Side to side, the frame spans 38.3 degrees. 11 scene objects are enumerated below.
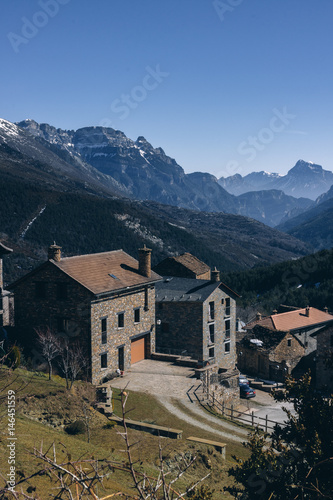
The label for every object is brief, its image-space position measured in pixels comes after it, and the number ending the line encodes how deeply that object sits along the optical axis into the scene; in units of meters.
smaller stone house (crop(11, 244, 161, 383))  40.06
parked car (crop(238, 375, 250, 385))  51.33
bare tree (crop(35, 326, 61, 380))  37.44
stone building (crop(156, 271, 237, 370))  51.88
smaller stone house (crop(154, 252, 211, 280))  64.19
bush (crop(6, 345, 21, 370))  30.70
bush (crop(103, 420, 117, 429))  26.99
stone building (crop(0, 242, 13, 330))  38.18
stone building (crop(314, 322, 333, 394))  55.06
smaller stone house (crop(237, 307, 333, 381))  60.22
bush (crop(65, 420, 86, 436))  25.28
